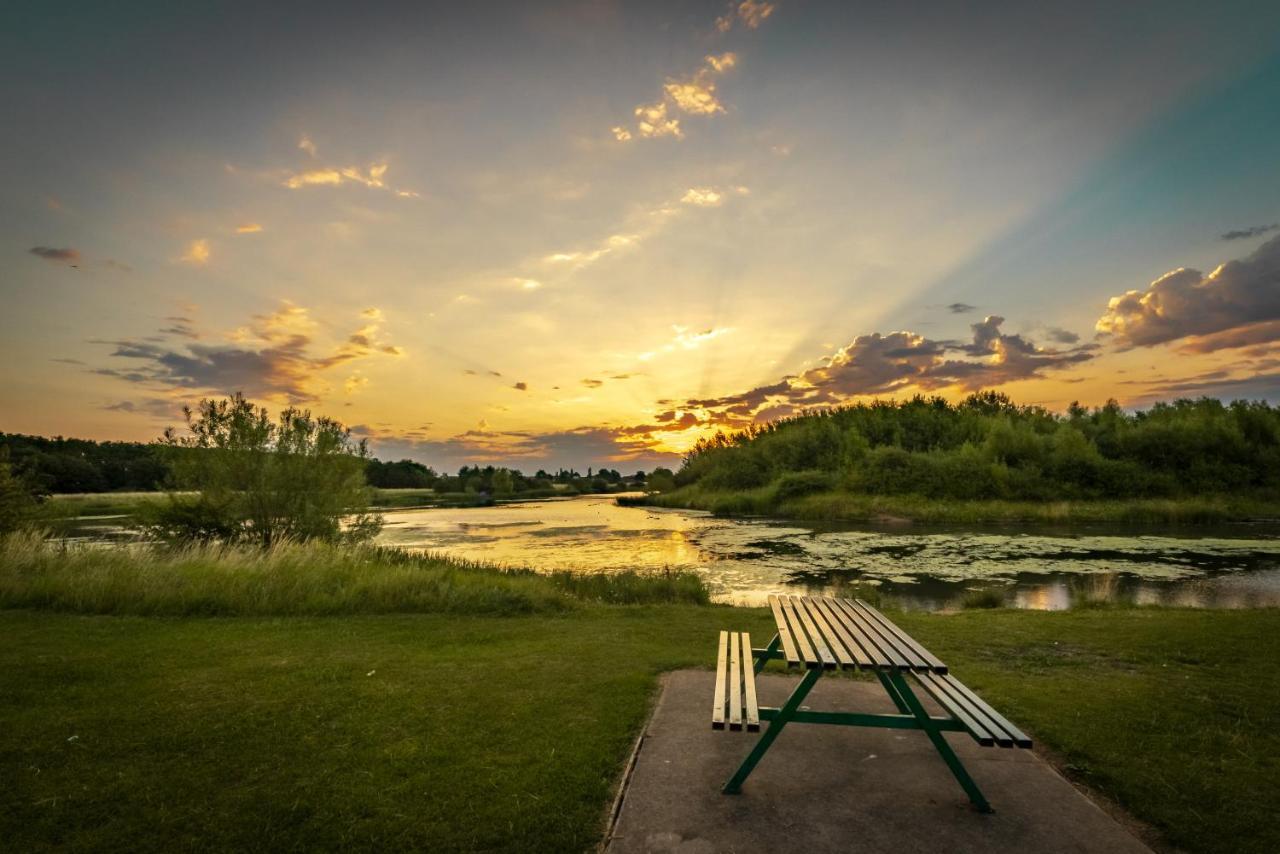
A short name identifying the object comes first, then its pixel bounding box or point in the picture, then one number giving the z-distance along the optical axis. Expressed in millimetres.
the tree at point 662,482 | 106000
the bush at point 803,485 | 62312
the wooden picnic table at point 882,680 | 3641
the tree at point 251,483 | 16984
